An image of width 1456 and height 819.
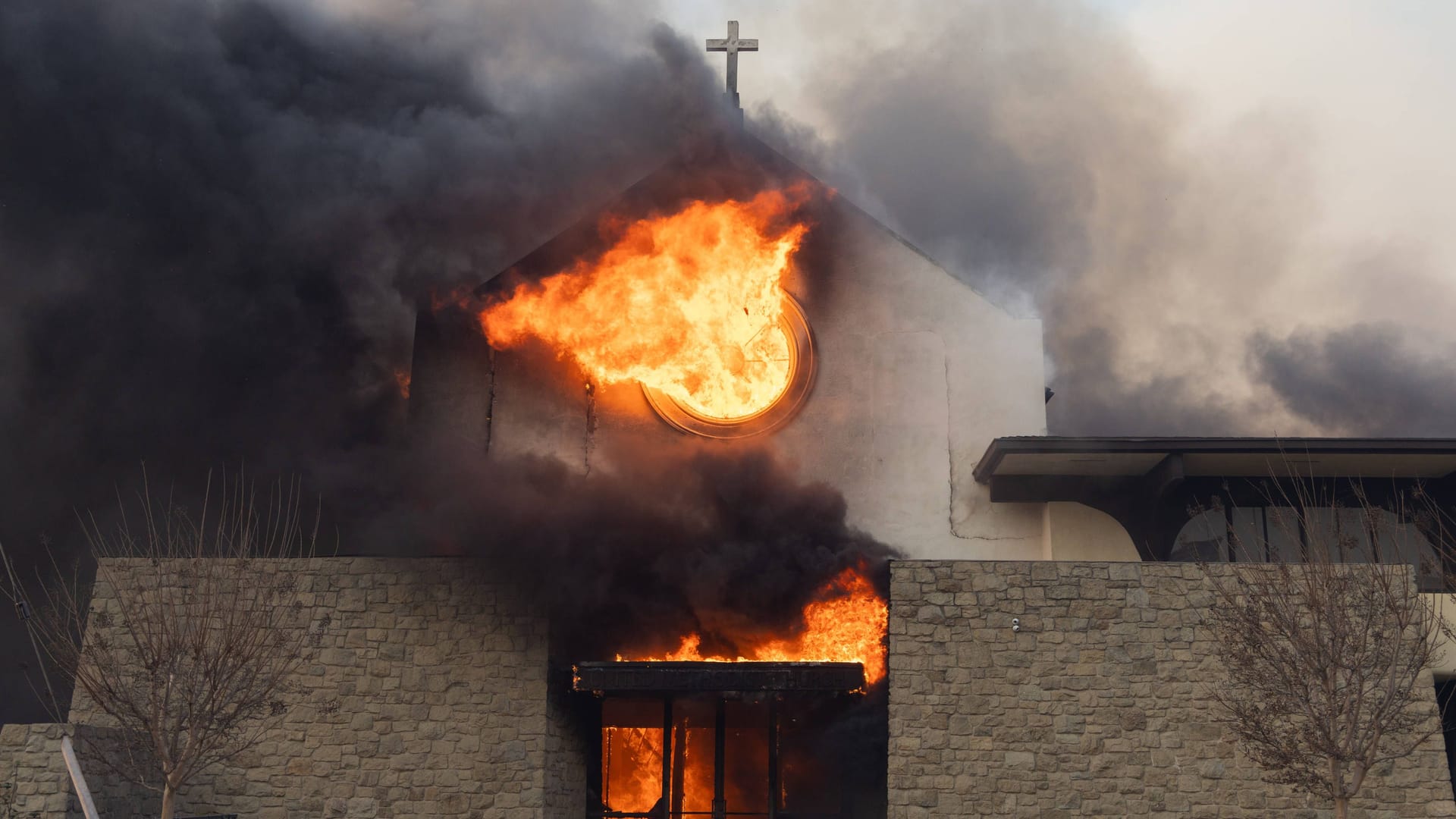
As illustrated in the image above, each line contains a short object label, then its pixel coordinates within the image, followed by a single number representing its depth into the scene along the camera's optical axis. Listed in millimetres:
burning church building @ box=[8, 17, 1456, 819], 14016
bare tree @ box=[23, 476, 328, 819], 13242
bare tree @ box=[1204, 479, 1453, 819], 12320
